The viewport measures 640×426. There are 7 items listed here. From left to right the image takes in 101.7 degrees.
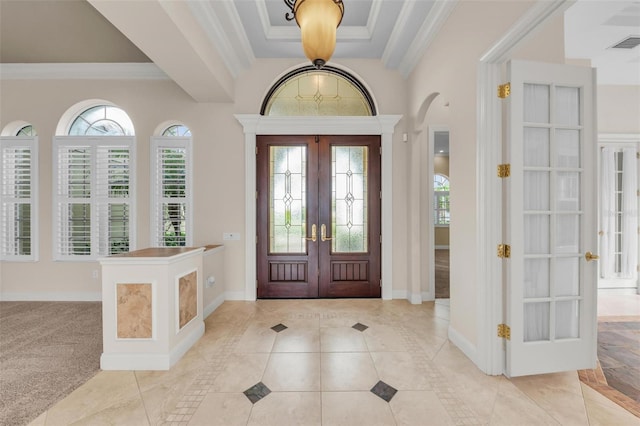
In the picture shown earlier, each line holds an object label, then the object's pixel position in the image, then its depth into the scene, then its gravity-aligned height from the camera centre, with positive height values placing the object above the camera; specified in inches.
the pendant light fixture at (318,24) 62.0 +45.1
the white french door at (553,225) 79.5 -4.4
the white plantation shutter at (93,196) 158.6 +9.8
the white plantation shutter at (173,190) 159.2 +13.4
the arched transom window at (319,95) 157.0 +70.6
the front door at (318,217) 154.6 -3.3
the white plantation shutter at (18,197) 158.4 +9.2
